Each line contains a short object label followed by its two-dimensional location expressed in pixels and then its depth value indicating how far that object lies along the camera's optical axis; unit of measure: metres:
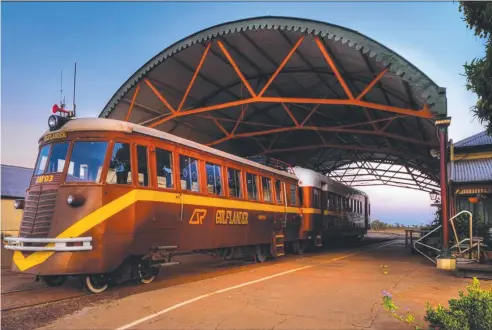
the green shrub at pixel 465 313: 5.18
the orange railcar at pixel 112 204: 8.05
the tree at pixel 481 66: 6.68
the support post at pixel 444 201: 13.41
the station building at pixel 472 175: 14.89
